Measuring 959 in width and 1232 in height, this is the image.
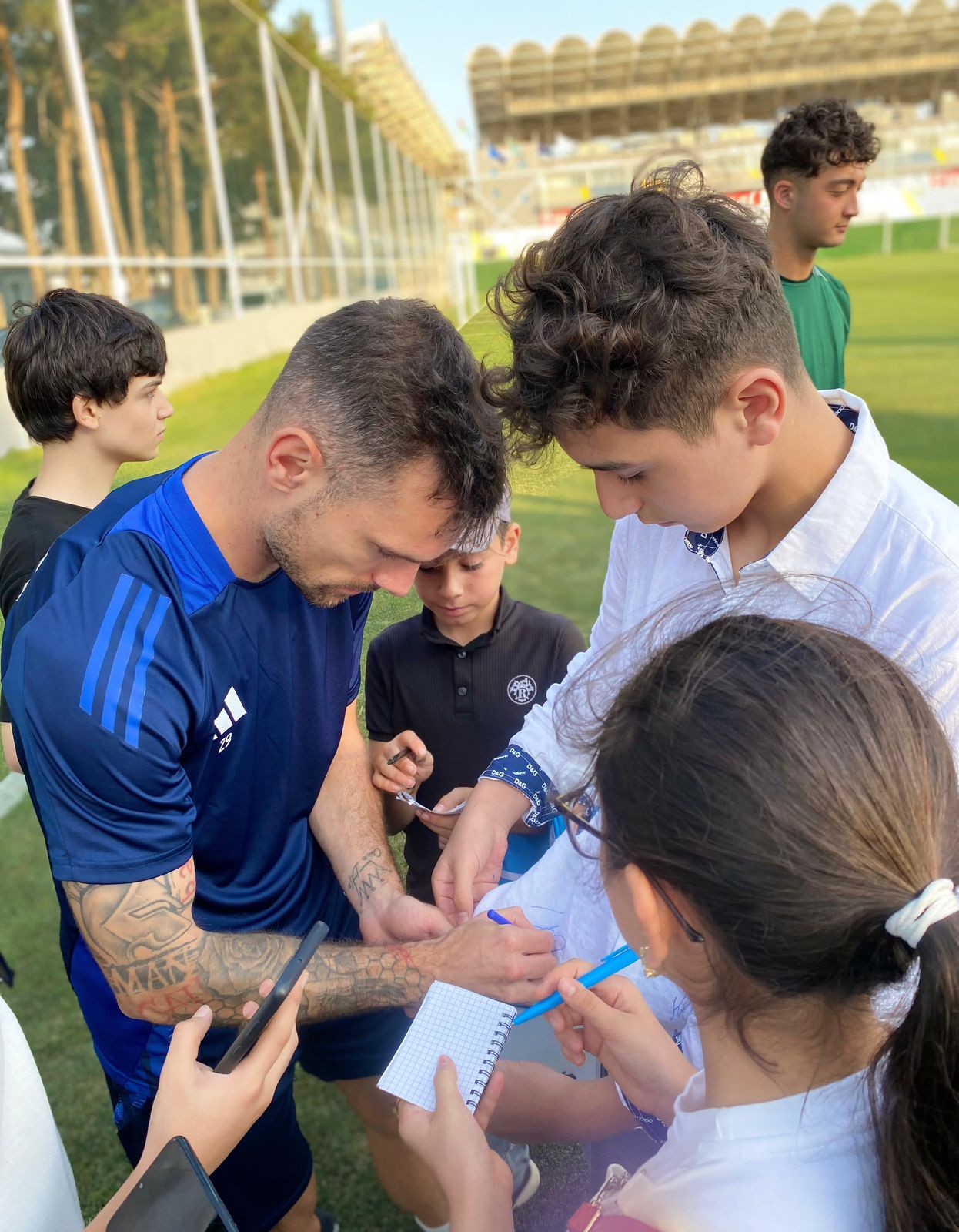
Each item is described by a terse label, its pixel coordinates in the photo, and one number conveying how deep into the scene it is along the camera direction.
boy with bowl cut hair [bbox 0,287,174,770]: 2.24
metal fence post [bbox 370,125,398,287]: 28.44
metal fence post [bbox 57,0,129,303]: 9.12
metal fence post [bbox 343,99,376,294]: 24.53
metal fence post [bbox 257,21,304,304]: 16.08
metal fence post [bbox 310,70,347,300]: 20.59
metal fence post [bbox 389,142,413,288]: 32.41
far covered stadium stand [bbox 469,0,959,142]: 58.00
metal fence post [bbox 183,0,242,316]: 12.70
